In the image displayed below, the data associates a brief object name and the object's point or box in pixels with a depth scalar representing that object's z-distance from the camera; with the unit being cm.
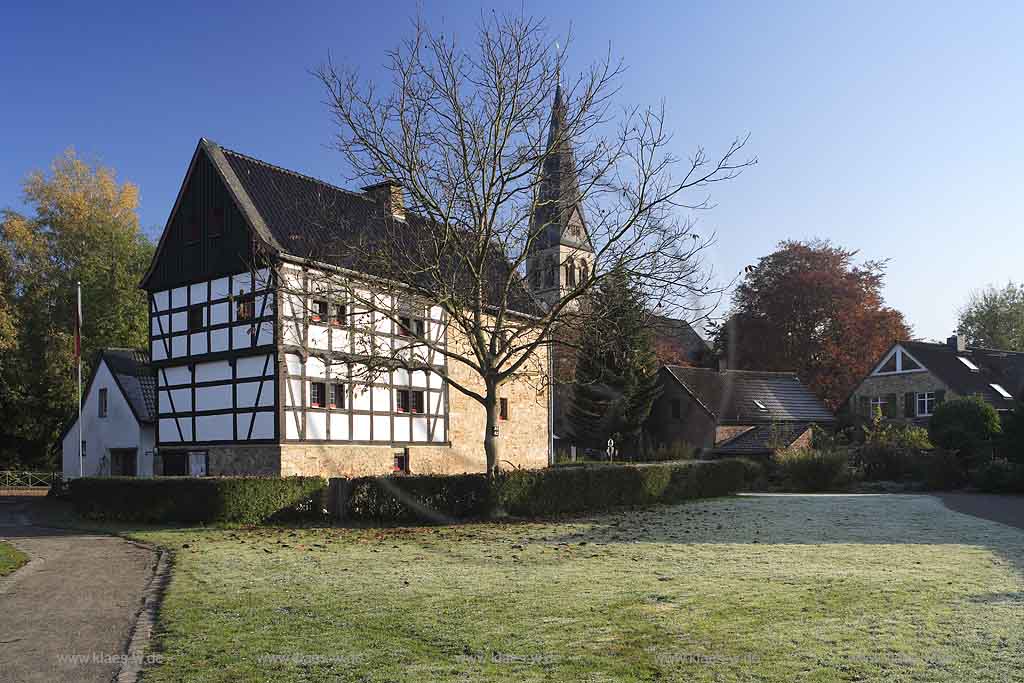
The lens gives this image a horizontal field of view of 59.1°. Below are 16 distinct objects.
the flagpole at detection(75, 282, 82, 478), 3272
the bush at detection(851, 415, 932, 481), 3541
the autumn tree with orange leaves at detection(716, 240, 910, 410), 5728
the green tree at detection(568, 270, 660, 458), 4769
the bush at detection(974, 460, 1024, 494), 3045
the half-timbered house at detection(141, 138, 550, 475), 2739
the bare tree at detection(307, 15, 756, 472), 2198
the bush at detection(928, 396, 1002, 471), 3372
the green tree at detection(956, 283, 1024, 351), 7631
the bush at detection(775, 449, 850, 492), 3416
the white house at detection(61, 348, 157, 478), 3569
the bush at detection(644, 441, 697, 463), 4600
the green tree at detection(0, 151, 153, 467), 4622
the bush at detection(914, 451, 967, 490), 3297
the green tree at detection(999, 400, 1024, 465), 3262
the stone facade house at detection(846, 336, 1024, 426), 5100
